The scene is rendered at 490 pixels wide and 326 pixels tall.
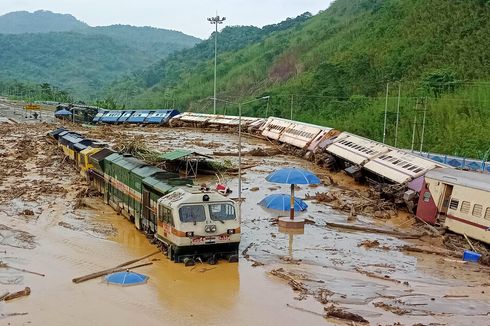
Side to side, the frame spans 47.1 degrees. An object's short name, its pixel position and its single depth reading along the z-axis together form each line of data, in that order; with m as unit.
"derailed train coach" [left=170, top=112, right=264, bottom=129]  58.59
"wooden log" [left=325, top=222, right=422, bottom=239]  22.71
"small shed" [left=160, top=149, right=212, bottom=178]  31.56
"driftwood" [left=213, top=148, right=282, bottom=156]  44.62
